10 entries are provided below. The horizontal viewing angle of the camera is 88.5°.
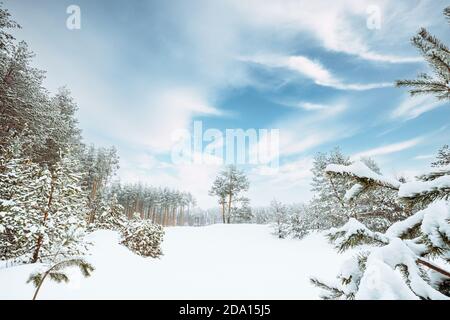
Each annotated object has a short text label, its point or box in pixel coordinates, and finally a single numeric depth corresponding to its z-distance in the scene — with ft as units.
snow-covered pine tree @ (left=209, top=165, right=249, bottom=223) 122.31
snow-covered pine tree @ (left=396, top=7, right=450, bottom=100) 5.64
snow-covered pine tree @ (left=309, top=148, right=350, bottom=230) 68.10
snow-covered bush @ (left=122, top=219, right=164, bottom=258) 46.80
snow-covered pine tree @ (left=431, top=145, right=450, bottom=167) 36.89
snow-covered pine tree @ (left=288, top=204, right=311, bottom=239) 66.74
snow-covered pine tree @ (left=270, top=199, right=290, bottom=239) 70.98
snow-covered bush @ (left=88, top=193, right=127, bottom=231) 76.79
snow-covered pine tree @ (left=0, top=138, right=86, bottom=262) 27.04
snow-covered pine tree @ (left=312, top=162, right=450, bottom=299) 2.72
